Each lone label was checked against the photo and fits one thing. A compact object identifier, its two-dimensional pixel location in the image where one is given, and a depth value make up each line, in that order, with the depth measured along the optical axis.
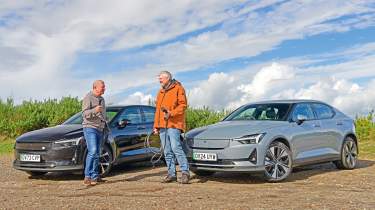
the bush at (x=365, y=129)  17.13
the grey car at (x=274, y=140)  8.66
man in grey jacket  9.00
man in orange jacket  8.98
